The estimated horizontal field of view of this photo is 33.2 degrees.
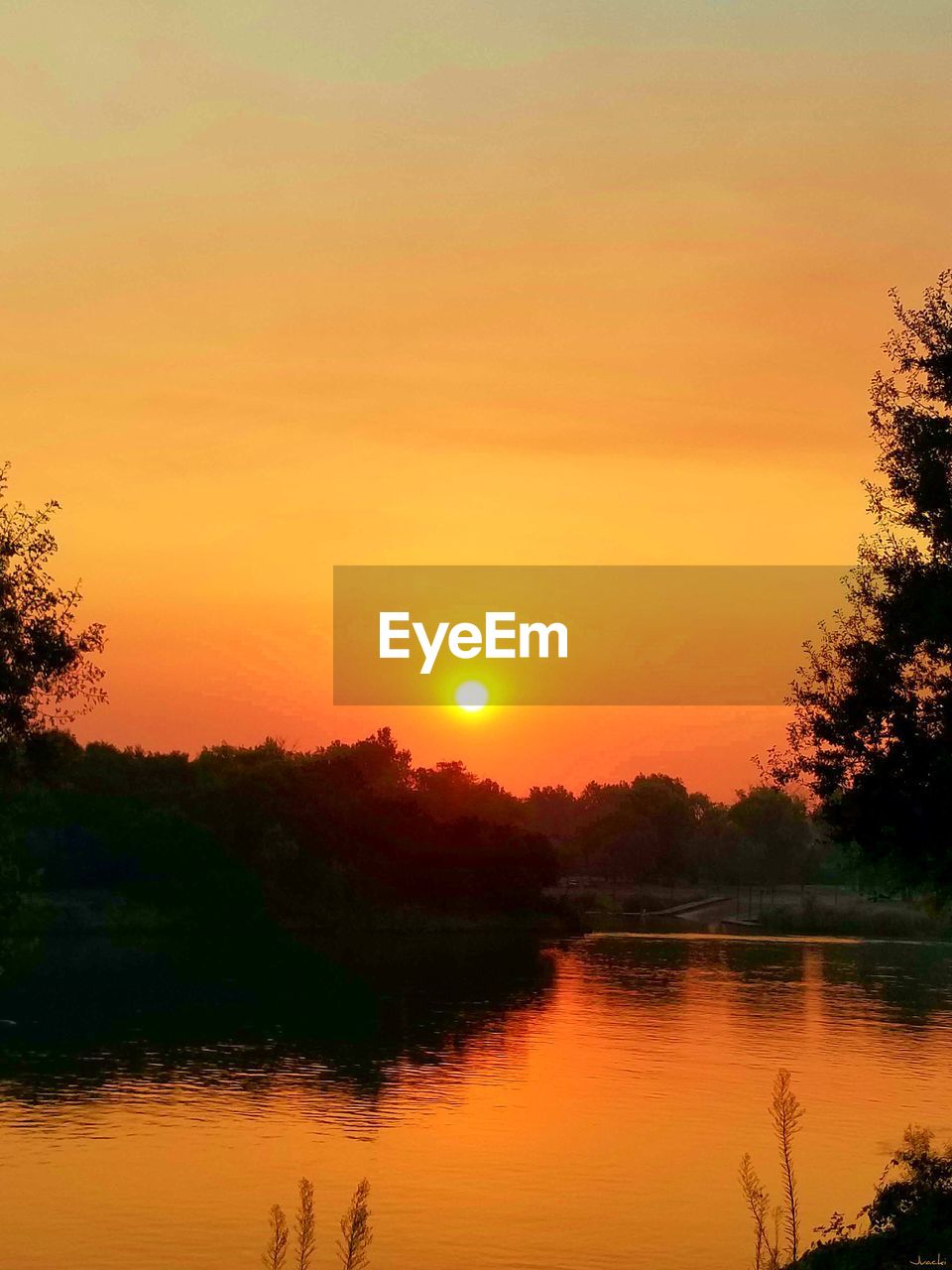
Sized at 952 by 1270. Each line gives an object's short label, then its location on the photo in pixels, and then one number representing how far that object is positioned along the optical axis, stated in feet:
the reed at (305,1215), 50.77
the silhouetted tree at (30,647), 122.31
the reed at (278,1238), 51.71
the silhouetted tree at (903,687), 121.49
